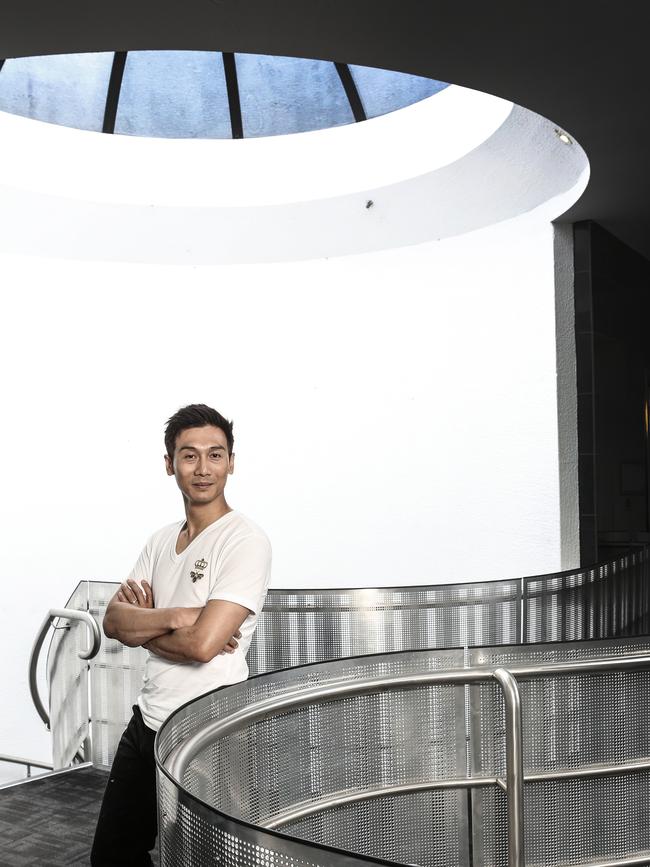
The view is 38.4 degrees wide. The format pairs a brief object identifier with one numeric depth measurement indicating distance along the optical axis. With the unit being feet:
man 9.92
